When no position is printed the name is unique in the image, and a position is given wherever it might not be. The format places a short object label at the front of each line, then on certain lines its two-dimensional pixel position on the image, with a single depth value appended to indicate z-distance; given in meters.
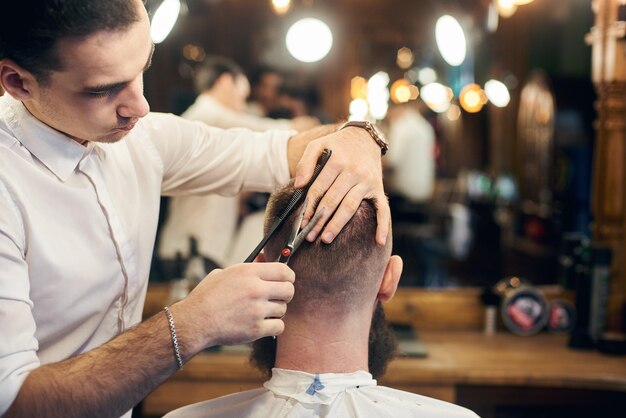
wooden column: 2.88
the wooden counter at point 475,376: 2.55
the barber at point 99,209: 1.15
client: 1.41
